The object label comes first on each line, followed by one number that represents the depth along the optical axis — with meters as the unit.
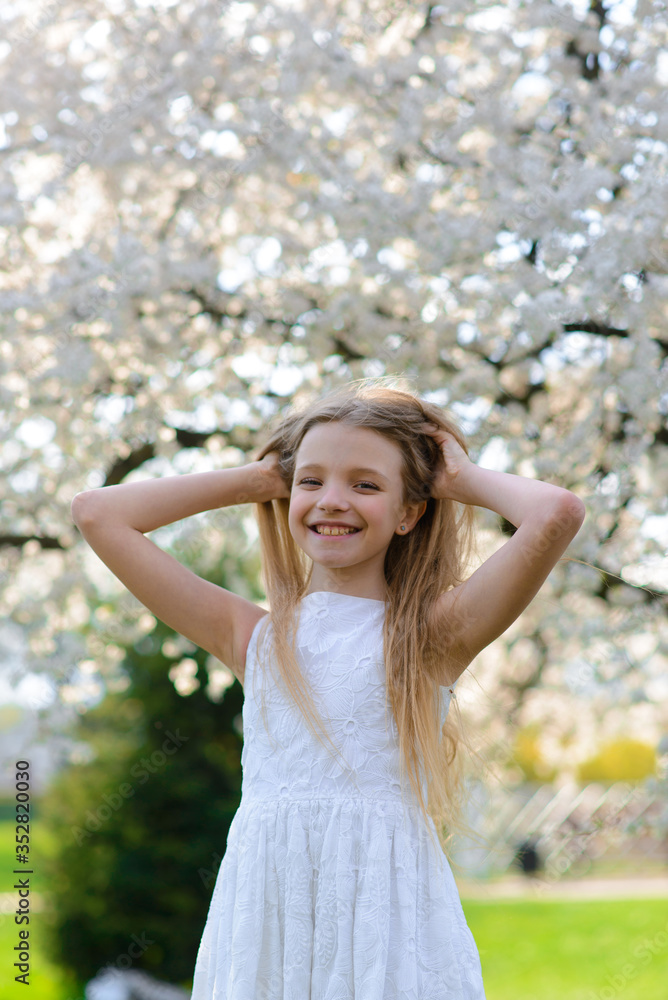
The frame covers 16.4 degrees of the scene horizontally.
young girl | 2.36
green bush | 4.80
